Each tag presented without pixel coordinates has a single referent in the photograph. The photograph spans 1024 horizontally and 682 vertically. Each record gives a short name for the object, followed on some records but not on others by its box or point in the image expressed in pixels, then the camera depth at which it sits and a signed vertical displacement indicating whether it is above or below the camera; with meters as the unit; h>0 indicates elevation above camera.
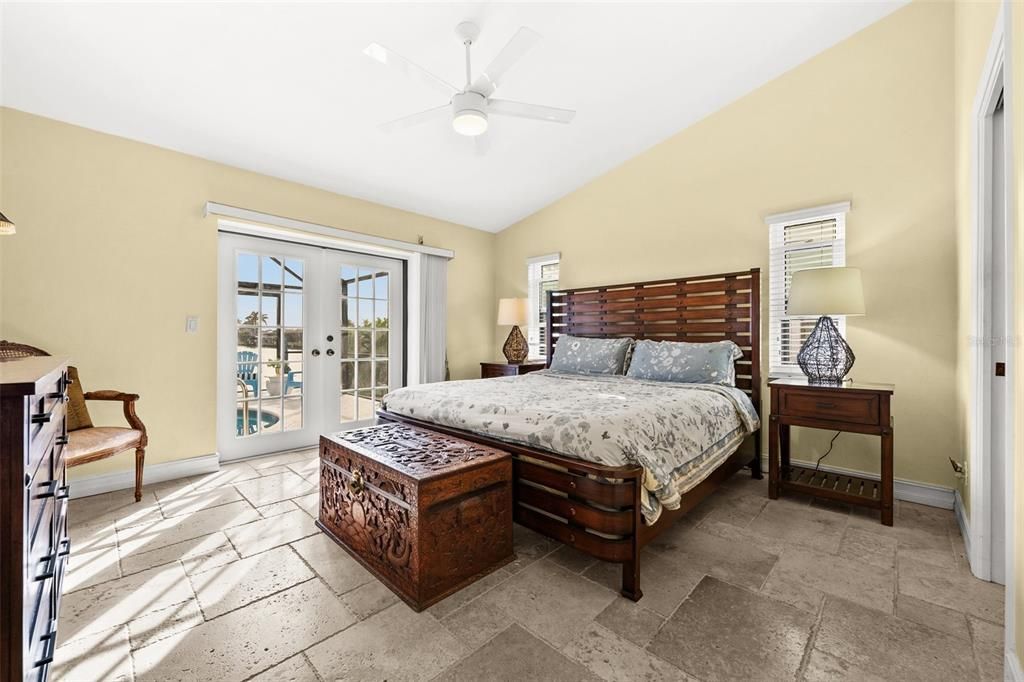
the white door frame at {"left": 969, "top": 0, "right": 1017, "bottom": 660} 1.98 -0.01
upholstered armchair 2.61 -0.57
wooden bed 1.85 -0.53
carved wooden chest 1.83 -0.76
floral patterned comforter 1.94 -0.41
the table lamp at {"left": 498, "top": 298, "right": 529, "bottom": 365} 5.01 +0.20
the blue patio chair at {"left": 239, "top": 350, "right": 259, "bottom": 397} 3.91 -0.26
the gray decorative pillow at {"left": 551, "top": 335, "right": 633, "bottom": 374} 3.87 -0.15
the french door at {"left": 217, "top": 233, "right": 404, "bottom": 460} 3.86 -0.01
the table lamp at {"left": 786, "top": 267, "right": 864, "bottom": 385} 2.77 +0.18
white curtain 4.89 +0.26
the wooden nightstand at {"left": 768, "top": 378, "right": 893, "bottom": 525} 2.58 -0.52
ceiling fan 2.13 +1.33
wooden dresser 0.92 -0.42
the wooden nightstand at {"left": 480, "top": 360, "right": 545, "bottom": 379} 4.71 -0.31
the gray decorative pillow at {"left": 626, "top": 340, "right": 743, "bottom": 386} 3.27 -0.18
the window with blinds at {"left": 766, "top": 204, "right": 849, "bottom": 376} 3.26 +0.61
